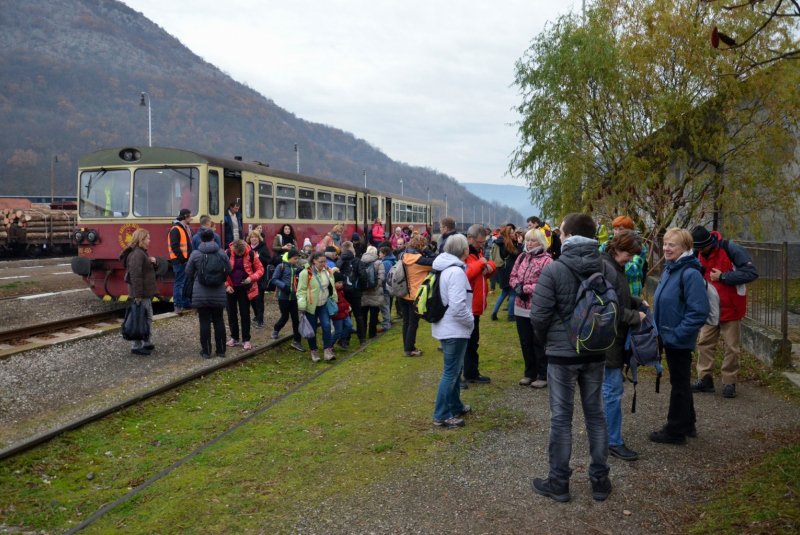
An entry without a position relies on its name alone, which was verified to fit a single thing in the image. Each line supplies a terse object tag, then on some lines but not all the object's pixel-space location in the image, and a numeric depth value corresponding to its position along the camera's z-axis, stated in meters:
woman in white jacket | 6.26
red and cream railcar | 14.20
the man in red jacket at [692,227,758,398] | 7.09
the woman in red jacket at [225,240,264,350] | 10.61
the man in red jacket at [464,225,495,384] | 7.50
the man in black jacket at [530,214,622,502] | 4.72
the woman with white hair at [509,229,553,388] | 7.36
